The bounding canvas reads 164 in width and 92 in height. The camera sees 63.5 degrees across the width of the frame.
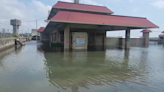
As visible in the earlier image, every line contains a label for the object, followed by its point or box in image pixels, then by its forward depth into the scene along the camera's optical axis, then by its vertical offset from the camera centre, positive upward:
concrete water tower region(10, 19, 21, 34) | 68.56 +9.24
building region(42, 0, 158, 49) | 15.41 +2.36
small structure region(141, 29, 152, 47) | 31.31 +1.03
